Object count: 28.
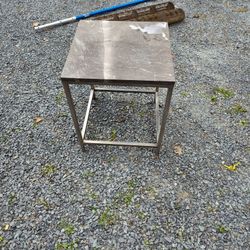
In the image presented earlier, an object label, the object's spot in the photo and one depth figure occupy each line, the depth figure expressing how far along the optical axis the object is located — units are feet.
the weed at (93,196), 5.67
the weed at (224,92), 8.06
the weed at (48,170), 6.11
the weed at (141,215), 5.38
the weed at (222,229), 5.24
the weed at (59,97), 7.79
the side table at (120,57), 4.51
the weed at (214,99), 7.89
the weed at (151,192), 5.73
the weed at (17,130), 7.00
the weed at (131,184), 5.88
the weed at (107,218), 5.29
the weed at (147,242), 5.03
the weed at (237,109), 7.59
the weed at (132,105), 7.66
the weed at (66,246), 4.96
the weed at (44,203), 5.55
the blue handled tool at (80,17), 10.60
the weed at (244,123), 7.25
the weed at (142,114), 7.45
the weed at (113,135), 6.86
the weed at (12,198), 5.62
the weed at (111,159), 6.35
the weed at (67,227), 5.17
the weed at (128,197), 5.61
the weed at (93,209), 5.47
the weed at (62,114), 7.39
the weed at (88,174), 6.07
